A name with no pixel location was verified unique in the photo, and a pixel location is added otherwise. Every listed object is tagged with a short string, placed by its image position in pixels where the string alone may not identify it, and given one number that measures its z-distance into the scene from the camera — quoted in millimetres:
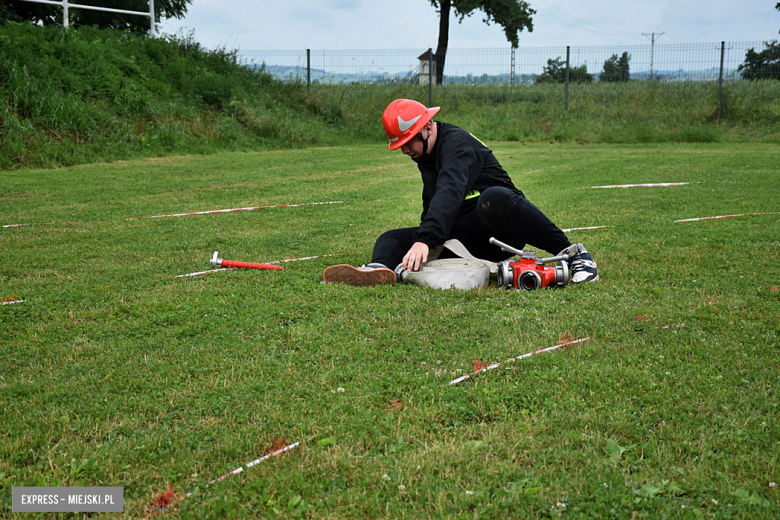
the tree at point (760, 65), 16812
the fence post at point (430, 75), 17578
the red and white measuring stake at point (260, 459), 1923
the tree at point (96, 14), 16453
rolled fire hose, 3818
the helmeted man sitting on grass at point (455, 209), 3781
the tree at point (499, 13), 29078
